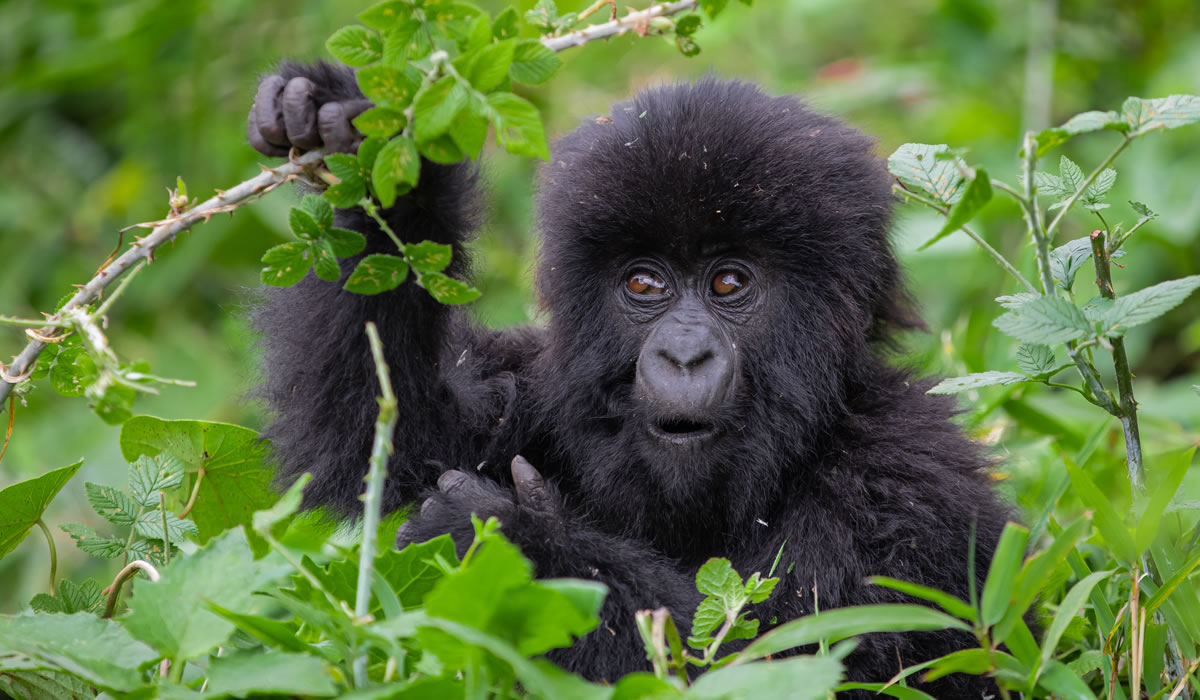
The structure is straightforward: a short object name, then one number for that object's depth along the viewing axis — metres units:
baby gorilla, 6.56
